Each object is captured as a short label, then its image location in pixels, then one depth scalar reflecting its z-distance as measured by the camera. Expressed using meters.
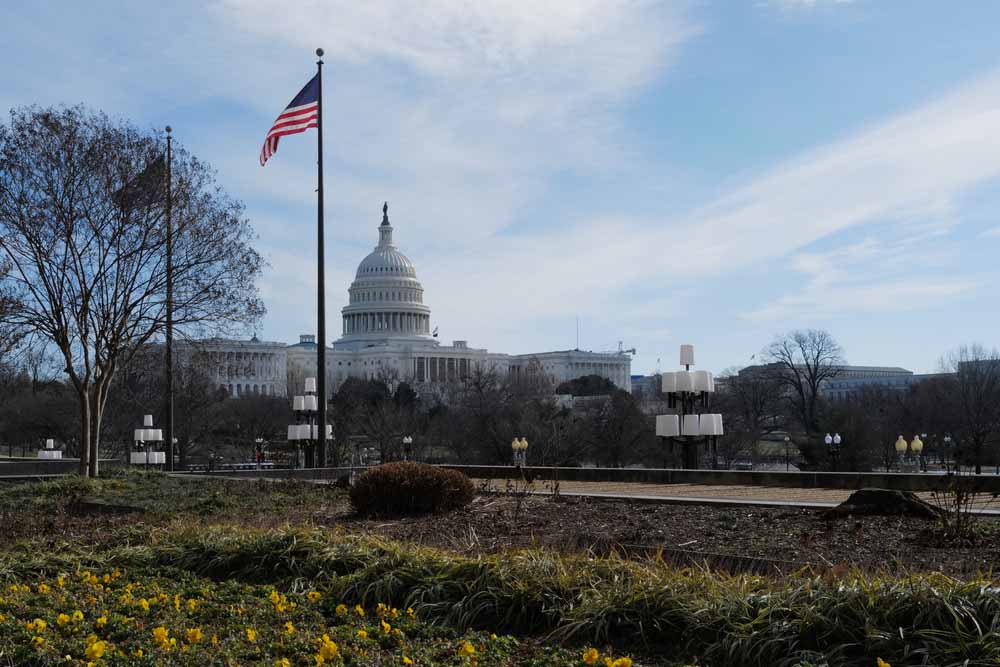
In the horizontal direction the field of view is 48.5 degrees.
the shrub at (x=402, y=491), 14.02
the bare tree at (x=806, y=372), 71.25
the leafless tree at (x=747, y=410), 63.50
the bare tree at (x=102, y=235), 22.67
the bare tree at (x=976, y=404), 58.34
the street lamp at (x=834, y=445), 47.08
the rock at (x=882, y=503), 11.36
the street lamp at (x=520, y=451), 48.19
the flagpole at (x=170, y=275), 23.61
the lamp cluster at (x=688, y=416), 22.77
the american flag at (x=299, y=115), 27.66
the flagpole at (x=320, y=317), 26.03
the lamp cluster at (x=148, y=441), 34.09
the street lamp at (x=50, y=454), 44.62
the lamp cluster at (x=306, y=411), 28.95
